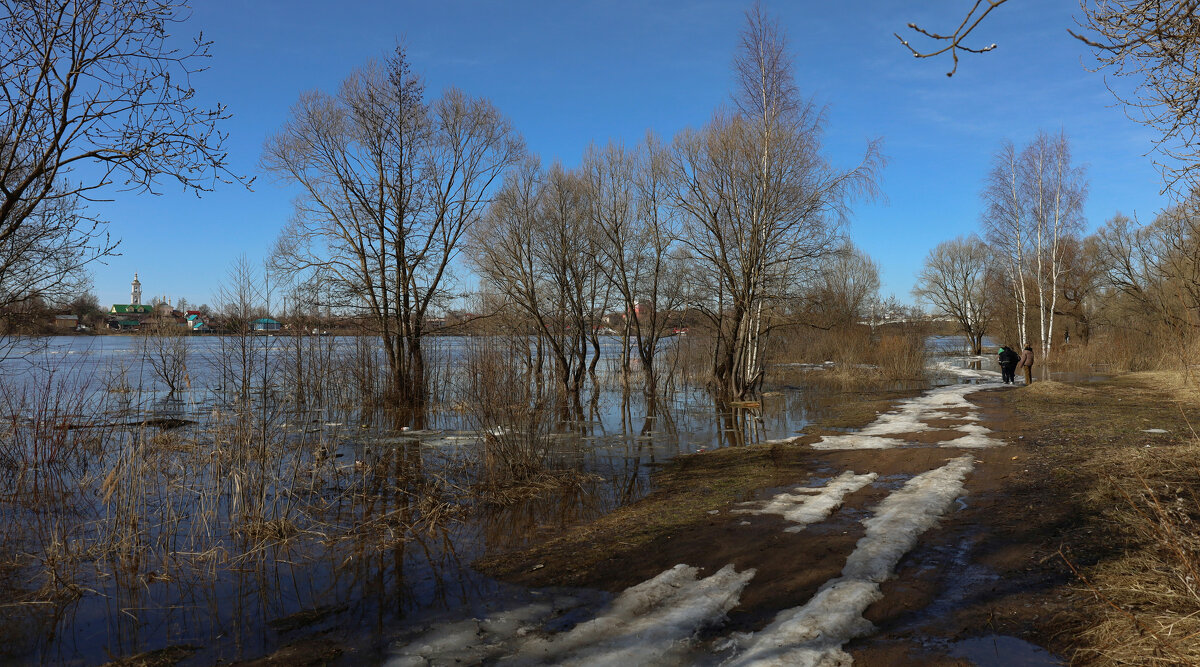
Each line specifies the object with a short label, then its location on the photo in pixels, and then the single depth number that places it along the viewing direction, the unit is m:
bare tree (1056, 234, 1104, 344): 34.94
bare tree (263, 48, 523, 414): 19.14
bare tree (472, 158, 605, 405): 25.48
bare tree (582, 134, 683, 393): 26.36
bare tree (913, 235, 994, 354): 48.38
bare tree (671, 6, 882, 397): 18.03
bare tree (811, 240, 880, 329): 28.77
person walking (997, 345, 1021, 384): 22.27
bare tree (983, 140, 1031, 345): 29.33
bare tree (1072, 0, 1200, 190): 3.38
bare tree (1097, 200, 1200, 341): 23.42
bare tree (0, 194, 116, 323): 6.59
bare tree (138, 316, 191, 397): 19.30
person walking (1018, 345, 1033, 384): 20.46
